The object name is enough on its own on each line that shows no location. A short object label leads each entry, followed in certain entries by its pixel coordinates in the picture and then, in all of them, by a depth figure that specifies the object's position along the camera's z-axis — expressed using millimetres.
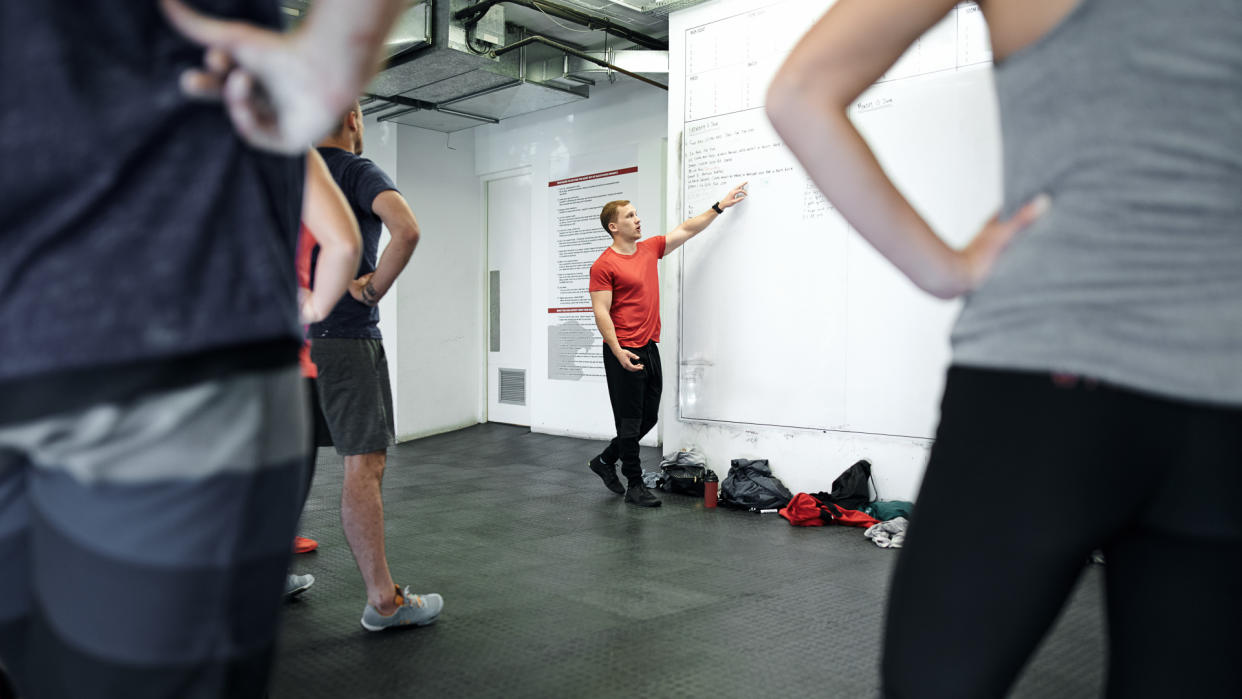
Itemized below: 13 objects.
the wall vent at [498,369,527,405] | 7555
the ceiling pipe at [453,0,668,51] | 5047
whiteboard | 3930
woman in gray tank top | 608
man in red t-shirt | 4527
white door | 7500
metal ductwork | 5105
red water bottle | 4391
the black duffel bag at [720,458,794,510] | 4336
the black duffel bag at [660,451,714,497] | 4715
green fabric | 3906
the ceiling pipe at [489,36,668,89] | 5387
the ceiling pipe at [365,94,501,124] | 6359
